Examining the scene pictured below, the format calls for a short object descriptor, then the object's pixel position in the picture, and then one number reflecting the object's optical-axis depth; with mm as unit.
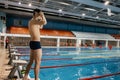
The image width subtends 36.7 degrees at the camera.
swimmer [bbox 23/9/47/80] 3523
